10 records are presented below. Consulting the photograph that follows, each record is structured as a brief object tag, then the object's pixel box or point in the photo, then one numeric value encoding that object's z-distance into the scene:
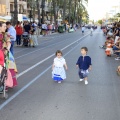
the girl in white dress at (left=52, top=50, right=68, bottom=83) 5.53
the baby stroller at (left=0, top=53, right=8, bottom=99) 4.26
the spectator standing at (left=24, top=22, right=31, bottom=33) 14.09
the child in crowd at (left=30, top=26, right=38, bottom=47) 13.82
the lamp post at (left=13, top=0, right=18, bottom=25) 18.60
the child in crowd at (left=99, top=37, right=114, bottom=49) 10.85
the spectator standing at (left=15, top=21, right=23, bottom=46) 13.96
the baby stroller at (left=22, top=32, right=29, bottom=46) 13.83
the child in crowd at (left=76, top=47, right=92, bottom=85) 5.46
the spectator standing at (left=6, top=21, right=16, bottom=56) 8.98
